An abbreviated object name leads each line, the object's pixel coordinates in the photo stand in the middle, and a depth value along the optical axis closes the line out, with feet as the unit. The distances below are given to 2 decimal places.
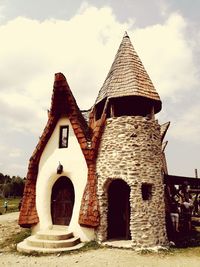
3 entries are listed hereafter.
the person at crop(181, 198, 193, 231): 49.78
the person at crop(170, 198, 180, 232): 45.21
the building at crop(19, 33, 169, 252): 39.29
